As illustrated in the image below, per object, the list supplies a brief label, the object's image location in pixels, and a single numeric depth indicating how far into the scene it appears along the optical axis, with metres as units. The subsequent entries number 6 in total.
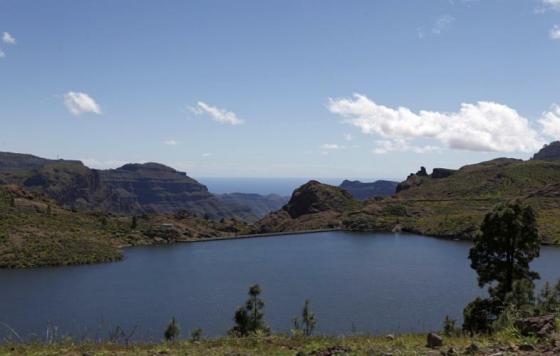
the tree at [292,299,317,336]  44.69
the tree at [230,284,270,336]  47.12
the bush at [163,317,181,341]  42.41
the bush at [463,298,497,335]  38.72
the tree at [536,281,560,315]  38.06
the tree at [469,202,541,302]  40.53
